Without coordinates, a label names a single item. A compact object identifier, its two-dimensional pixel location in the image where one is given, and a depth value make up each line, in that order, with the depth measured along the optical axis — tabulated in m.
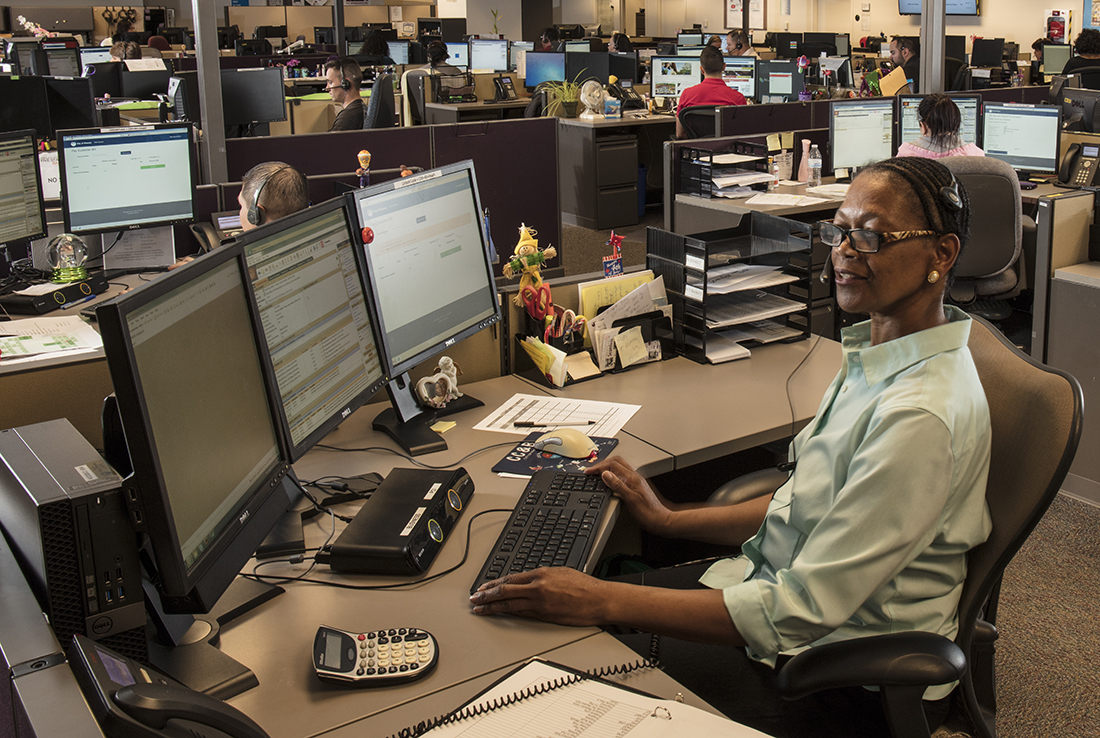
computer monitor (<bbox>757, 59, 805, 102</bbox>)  7.14
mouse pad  1.71
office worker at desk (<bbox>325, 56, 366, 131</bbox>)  5.68
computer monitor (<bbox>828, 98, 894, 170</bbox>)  4.81
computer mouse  1.75
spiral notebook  1.02
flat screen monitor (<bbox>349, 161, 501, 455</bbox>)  1.75
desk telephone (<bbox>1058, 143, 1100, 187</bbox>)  4.44
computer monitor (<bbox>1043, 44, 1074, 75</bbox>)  8.59
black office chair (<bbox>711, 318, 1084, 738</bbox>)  1.18
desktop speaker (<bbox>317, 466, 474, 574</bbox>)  1.37
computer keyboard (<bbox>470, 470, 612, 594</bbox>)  1.38
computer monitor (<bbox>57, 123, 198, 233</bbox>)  3.12
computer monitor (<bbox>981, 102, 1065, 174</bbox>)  4.73
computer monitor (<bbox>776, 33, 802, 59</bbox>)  10.32
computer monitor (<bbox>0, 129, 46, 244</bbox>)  3.00
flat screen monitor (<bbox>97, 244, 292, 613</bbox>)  0.96
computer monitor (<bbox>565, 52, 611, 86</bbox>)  7.94
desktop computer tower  0.89
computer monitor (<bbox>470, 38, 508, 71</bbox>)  9.46
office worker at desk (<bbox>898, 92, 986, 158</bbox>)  4.09
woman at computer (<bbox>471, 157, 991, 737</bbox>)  1.22
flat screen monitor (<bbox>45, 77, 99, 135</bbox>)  4.29
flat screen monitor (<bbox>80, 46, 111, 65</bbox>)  8.54
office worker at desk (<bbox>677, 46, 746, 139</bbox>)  6.37
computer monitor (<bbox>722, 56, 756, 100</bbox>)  7.74
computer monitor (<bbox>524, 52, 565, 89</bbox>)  8.14
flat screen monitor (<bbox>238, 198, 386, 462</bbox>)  1.37
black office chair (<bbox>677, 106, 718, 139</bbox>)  5.89
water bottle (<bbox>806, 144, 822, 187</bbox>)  4.77
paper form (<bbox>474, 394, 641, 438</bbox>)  1.90
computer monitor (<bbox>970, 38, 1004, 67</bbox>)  10.70
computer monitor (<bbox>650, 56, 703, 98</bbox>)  7.84
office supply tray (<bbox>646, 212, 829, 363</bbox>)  2.30
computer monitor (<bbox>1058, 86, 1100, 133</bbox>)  5.08
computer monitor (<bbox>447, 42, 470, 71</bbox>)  10.39
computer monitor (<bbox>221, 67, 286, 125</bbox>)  5.39
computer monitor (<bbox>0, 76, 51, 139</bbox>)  4.09
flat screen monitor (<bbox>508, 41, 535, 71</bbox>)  9.79
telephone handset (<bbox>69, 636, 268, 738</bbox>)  0.68
